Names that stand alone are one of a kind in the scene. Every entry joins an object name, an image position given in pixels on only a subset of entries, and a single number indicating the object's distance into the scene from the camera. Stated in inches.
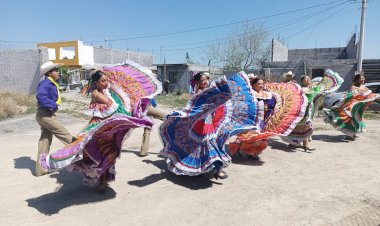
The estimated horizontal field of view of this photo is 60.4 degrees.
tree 1312.7
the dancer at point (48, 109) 195.9
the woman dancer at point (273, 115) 231.8
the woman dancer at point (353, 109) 308.3
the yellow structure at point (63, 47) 1432.1
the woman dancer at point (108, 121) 142.2
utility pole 647.8
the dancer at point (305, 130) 271.4
